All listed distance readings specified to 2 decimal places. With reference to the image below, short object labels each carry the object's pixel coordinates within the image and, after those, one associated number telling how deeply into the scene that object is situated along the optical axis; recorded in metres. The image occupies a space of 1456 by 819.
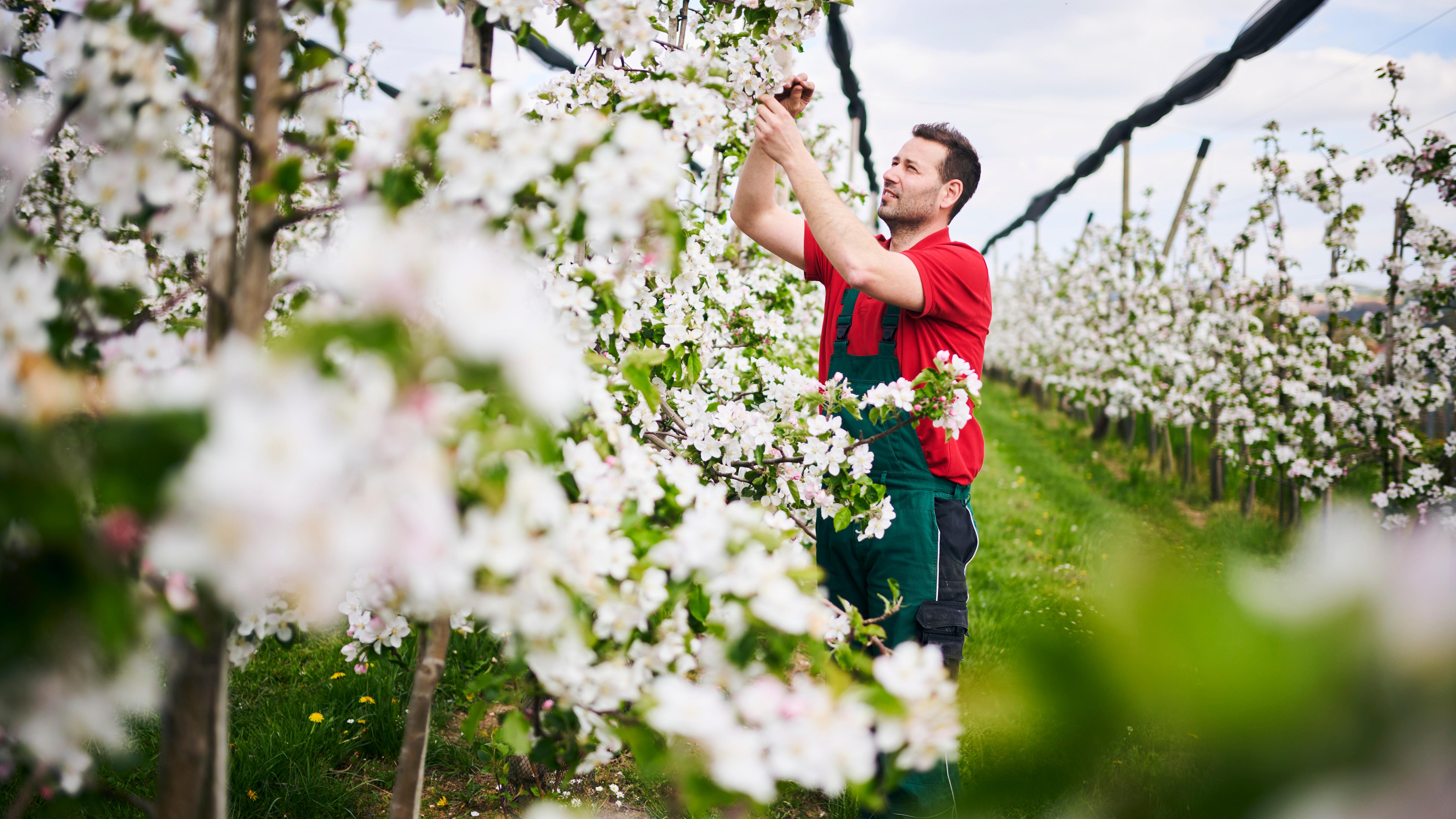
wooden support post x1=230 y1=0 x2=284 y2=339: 1.06
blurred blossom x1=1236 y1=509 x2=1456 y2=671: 0.33
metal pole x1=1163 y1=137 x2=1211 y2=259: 9.71
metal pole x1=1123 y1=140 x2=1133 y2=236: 11.42
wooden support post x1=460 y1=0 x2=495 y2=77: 1.38
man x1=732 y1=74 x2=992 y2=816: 2.36
